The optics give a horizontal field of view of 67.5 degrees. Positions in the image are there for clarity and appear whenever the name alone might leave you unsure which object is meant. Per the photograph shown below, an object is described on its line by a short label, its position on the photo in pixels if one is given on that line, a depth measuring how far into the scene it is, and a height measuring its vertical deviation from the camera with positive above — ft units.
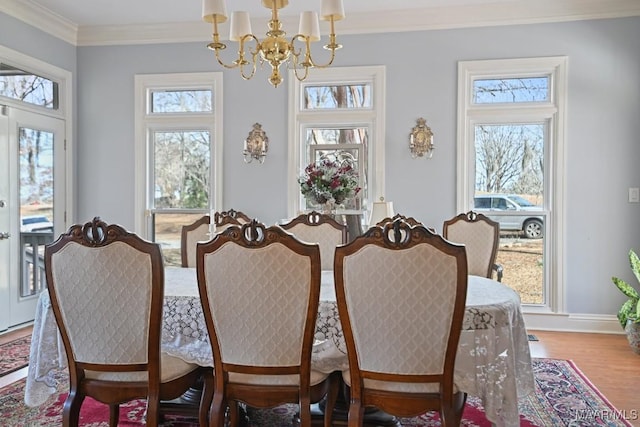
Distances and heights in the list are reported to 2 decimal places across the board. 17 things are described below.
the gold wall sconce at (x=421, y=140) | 14.57 +2.03
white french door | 13.51 +0.14
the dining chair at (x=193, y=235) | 11.36 -0.72
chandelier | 8.74 +3.31
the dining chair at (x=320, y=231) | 11.18 -0.59
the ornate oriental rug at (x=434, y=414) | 8.19 -3.71
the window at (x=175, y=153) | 15.83 +1.79
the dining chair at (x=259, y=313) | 5.95 -1.38
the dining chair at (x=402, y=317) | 5.66 -1.35
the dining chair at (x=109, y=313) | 6.20 -1.45
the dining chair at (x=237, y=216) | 12.93 -0.29
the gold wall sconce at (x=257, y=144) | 15.35 +1.98
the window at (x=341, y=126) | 14.92 +2.55
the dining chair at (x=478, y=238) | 11.57 -0.78
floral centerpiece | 13.11 +0.61
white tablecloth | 6.33 -2.01
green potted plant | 11.77 -2.62
